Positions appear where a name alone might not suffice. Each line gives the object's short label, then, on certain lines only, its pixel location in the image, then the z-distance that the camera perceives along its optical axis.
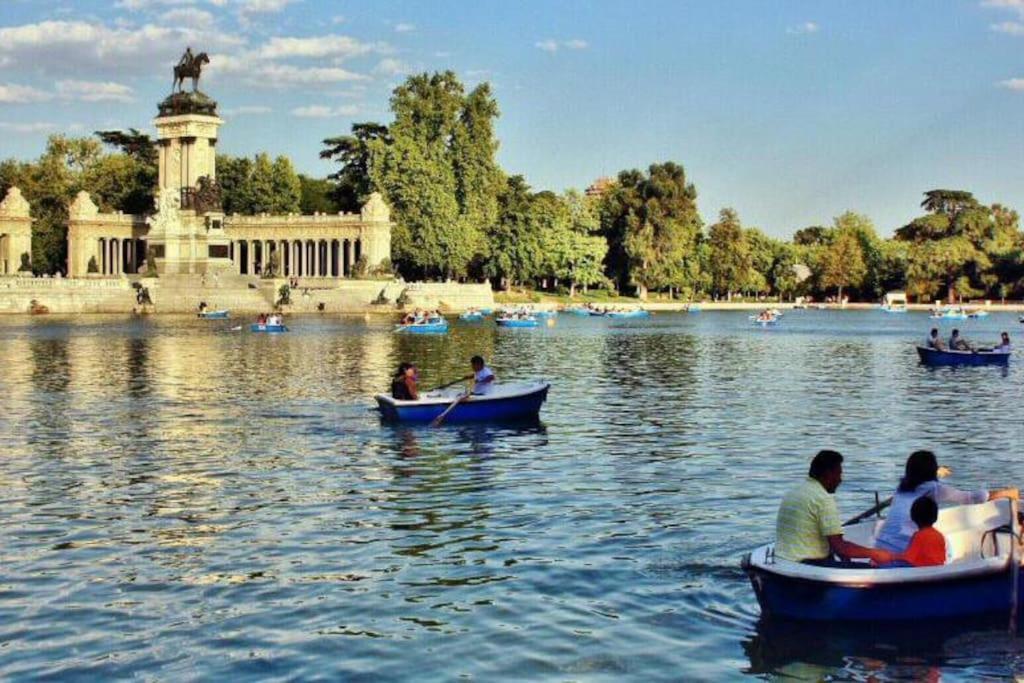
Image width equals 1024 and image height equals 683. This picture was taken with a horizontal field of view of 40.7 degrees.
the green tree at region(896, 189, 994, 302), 173.00
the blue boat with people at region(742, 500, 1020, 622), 14.01
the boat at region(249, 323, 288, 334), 80.12
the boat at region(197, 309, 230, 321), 100.12
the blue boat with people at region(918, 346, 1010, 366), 55.38
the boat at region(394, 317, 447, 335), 82.25
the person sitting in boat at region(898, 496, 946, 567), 14.30
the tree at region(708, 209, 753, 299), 173.50
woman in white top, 15.02
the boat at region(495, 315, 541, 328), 98.00
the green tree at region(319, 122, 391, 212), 149.25
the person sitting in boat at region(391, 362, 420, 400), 31.62
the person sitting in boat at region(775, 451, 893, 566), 14.38
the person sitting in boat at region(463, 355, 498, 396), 31.80
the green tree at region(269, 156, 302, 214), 143.00
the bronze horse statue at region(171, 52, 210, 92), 122.62
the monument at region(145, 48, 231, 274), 120.94
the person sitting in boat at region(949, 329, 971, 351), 56.75
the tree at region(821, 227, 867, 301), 185.12
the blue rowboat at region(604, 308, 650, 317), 126.31
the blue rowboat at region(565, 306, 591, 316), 134.77
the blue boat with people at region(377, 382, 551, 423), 31.23
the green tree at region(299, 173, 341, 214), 153.50
